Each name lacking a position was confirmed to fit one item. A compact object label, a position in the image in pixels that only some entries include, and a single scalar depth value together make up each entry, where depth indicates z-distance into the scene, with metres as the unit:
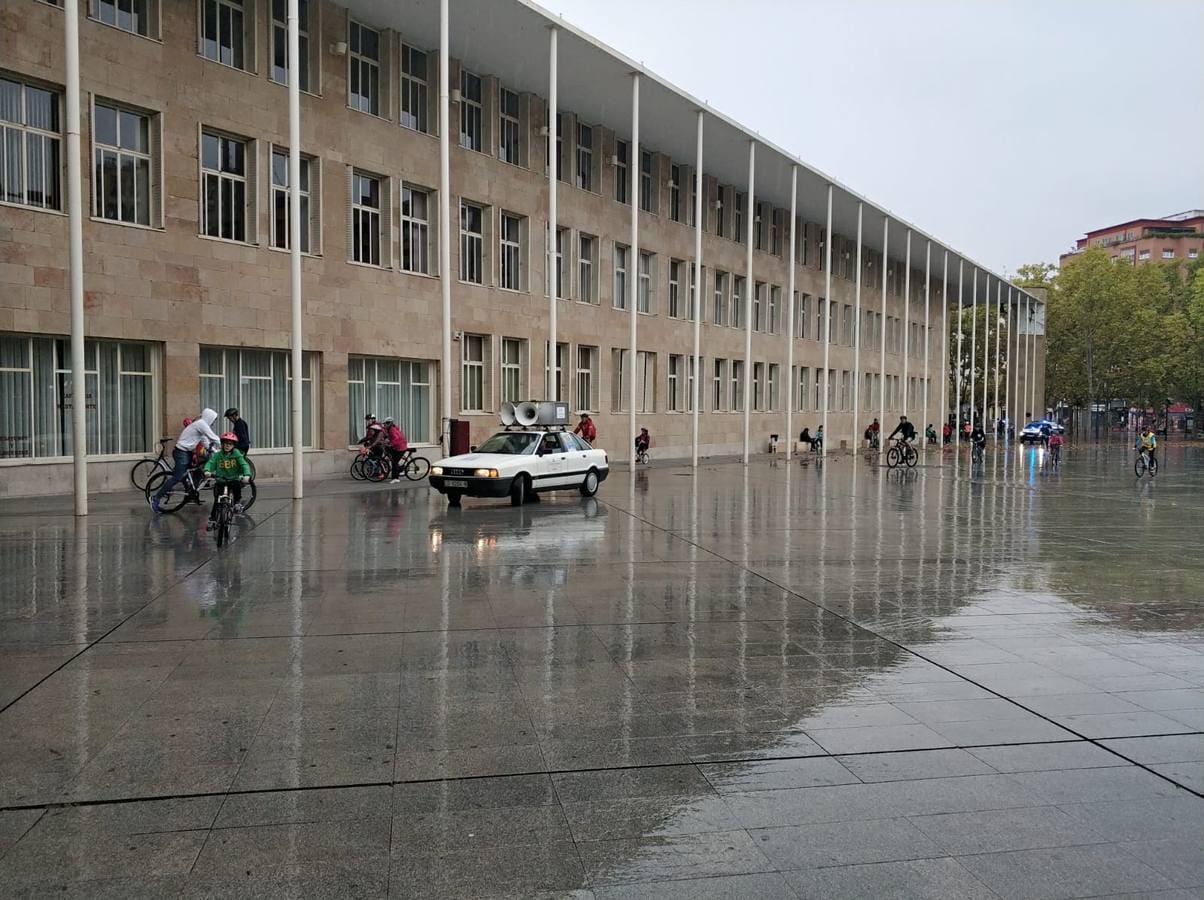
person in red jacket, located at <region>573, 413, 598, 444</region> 31.83
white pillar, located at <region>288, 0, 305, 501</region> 20.23
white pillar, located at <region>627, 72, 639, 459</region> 30.91
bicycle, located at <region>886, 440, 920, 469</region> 38.78
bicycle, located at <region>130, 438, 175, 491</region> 21.12
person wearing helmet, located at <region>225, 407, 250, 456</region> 22.22
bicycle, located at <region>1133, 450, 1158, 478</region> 34.01
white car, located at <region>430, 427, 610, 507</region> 19.59
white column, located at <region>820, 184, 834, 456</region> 43.56
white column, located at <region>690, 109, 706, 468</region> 33.84
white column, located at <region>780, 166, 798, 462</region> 41.22
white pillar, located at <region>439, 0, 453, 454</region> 23.50
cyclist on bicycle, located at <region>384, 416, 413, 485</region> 25.73
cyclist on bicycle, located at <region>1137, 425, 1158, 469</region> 33.09
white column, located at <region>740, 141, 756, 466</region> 37.34
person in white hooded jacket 16.81
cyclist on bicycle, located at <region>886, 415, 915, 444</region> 37.25
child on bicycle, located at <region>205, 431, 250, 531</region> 13.65
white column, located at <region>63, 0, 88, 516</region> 16.38
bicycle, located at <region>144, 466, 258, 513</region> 17.52
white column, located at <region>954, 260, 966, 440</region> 66.12
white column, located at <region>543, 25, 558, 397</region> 26.94
